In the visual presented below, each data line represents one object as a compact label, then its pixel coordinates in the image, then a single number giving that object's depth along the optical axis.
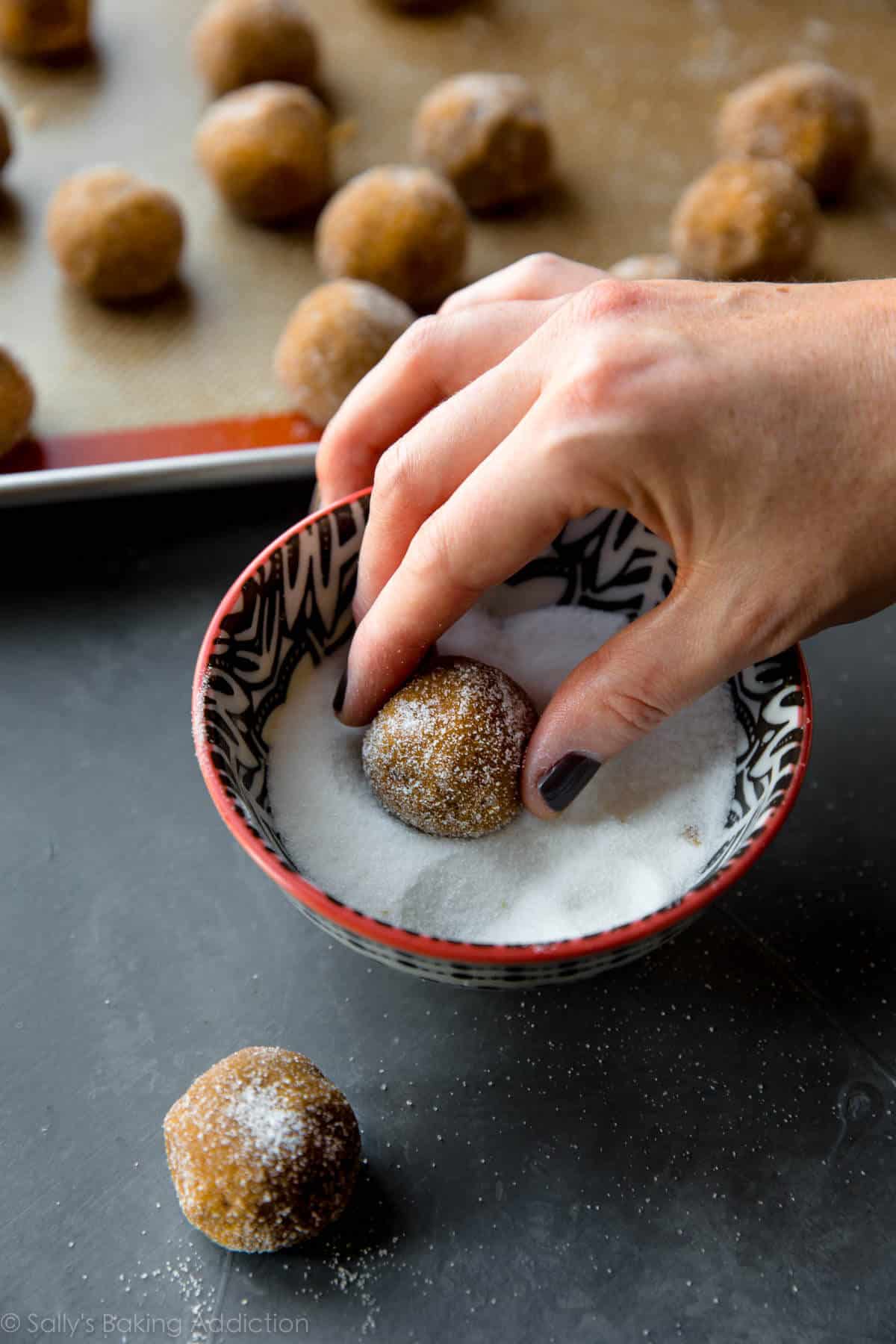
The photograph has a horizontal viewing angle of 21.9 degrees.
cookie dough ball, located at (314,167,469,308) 0.54
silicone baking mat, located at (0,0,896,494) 0.54
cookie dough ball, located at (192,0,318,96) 0.58
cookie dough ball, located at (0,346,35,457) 0.51
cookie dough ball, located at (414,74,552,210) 0.57
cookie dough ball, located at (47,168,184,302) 0.54
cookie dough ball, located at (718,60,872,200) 0.57
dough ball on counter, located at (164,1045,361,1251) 0.41
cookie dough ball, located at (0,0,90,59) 0.59
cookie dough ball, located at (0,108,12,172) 0.57
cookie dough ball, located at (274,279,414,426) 0.51
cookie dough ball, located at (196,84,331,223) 0.56
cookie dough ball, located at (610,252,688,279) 0.53
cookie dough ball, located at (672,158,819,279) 0.54
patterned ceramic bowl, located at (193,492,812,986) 0.39
